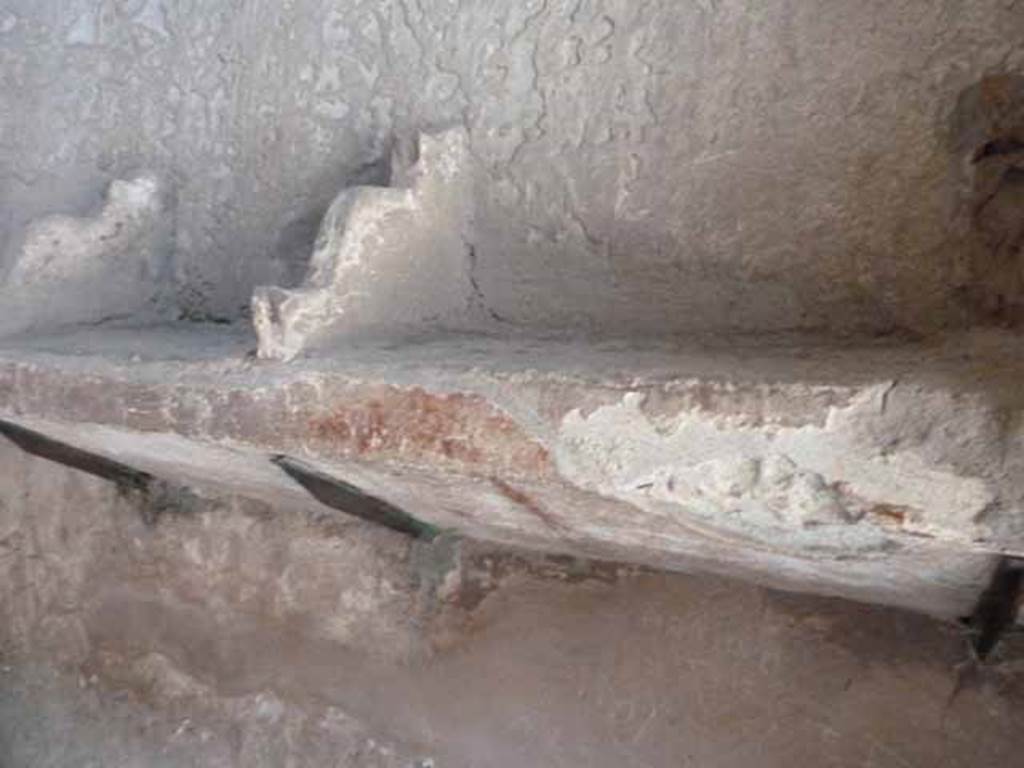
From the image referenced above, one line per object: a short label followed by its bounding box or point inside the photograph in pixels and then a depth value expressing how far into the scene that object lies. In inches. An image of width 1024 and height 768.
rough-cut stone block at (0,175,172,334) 78.0
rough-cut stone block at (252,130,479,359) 59.4
